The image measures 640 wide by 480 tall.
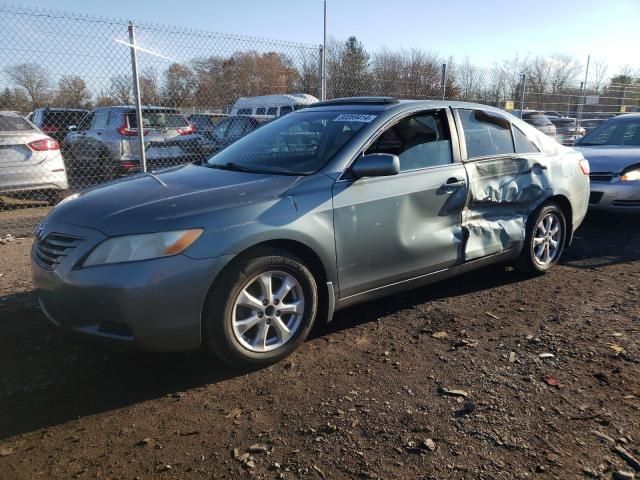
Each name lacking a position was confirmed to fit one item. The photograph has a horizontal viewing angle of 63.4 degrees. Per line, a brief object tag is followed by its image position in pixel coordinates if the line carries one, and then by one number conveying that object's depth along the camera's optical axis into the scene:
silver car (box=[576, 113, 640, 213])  6.74
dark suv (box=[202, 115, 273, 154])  10.26
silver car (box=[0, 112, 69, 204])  7.54
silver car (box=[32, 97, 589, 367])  2.83
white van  13.99
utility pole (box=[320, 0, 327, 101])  8.33
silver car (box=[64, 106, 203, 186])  9.34
